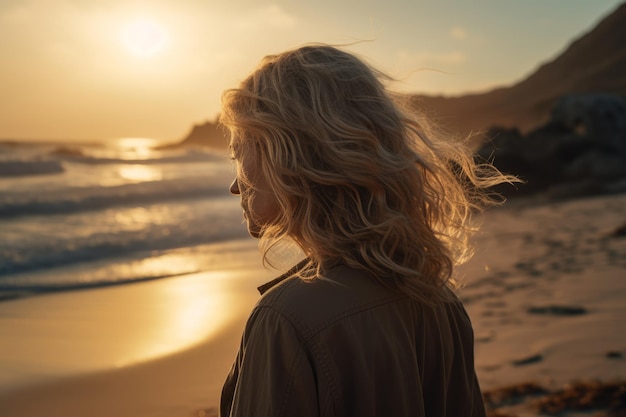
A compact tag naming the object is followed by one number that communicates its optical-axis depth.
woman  1.32
